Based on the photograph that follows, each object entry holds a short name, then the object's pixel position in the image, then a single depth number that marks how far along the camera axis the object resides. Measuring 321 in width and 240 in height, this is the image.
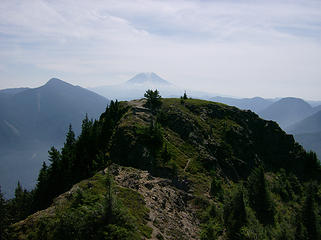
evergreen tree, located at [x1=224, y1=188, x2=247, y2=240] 38.75
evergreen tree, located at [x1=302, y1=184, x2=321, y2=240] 48.06
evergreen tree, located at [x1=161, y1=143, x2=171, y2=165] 59.27
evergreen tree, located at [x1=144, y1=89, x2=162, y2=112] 97.31
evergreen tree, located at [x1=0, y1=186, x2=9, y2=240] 45.33
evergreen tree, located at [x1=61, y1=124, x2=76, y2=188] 62.56
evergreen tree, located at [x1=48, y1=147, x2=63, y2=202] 63.25
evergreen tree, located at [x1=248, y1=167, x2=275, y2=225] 54.94
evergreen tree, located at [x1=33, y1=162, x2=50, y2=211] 62.41
